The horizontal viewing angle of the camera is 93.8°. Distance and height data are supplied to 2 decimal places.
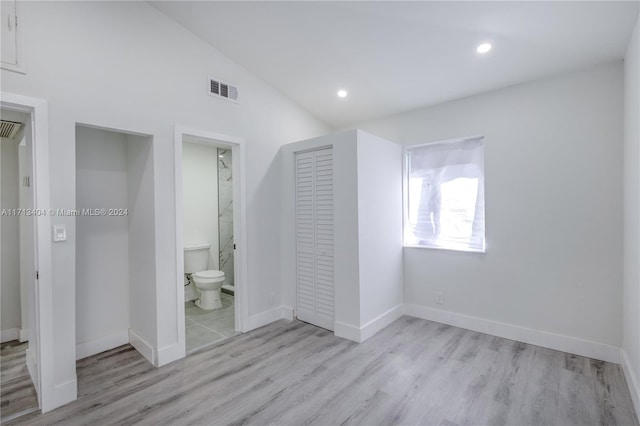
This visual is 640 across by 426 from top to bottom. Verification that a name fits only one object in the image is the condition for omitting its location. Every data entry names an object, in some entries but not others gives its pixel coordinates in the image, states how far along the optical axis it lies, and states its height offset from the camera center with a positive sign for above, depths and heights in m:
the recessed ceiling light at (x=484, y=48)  2.46 +1.34
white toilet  4.03 -0.88
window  3.30 +0.15
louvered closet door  3.32 -0.32
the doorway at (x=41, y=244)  2.03 -0.22
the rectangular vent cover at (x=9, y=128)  2.58 +0.77
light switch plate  2.12 -0.15
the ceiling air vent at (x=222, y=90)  3.04 +1.27
